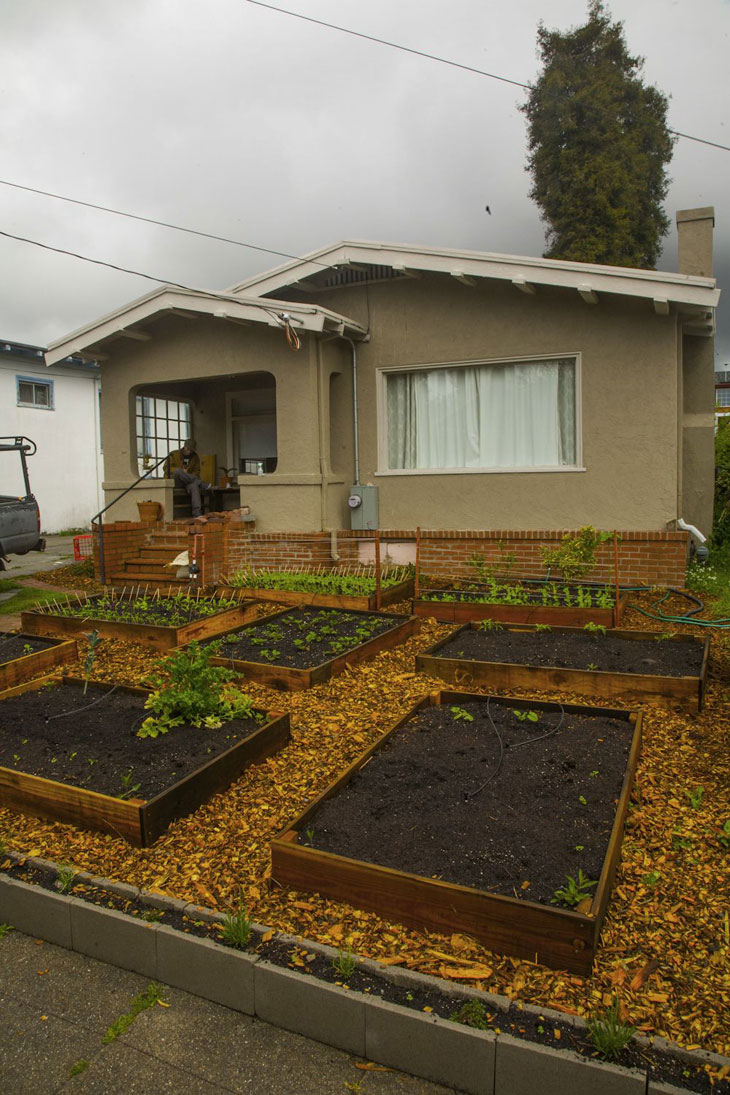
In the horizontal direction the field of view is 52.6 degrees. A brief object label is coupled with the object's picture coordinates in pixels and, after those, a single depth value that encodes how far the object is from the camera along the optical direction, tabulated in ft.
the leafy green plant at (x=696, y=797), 11.93
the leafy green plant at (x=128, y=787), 11.80
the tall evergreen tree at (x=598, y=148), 74.69
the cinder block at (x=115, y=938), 9.06
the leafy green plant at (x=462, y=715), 14.83
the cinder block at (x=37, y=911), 9.68
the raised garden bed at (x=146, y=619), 21.94
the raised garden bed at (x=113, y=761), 11.50
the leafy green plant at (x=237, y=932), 8.80
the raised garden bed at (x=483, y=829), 8.66
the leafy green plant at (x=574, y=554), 25.16
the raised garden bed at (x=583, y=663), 16.39
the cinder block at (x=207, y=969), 8.38
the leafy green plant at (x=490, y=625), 21.72
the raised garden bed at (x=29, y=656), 18.97
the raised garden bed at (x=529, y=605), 22.30
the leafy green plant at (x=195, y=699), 14.60
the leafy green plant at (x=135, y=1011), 8.13
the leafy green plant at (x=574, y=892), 8.80
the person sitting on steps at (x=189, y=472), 35.76
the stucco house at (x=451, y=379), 29.43
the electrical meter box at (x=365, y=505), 34.32
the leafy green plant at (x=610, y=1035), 7.05
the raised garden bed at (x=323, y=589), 25.88
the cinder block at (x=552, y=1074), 6.81
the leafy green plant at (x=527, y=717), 14.55
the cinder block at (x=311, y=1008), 7.78
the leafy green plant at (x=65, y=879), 10.07
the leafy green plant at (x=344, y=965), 8.21
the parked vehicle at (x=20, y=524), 34.71
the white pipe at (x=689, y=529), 28.48
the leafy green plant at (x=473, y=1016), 7.48
